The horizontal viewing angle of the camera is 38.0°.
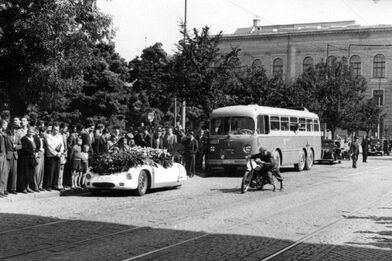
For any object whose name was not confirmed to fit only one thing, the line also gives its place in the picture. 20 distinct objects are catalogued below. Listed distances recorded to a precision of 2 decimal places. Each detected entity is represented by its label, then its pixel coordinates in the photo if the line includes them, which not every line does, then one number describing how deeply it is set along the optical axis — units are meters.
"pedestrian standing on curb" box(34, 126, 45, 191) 15.37
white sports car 15.34
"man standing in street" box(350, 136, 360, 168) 31.59
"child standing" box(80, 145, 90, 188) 16.94
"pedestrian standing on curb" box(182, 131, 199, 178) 23.02
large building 79.38
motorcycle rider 17.52
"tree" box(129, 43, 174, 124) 52.09
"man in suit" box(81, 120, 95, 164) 17.30
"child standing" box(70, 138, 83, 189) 16.64
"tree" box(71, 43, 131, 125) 46.91
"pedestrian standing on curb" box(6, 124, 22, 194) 14.52
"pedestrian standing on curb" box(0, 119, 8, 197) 14.16
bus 23.39
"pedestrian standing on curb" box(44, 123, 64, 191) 15.95
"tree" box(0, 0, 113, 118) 20.88
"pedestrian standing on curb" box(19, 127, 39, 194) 15.07
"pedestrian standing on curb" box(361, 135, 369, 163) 39.41
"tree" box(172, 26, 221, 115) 28.02
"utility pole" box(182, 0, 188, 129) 30.17
